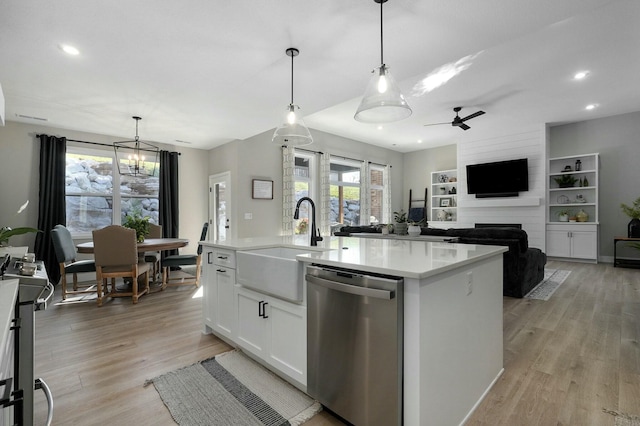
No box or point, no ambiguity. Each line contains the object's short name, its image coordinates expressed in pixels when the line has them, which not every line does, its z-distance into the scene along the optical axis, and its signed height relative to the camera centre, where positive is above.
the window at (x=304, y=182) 6.95 +0.69
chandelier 5.76 +1.08
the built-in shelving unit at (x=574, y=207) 6.21 +0.10
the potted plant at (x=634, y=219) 5.62 -0.14
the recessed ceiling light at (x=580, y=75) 4.20 +1.91
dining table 3.99 -0.45
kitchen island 1.34 -0.61
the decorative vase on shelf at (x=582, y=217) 6.40 -0.12
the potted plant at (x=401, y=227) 4.59 -0.24
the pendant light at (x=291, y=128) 2.90 +0.81
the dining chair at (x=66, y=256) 3.93 -0.58
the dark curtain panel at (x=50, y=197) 4.85 +0.25
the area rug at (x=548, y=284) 3.98 -1.07
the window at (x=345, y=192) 7.71 +0.53
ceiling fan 5.33 +1.60
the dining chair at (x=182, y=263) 4.67 -0.78
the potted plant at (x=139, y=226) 4.32 -0.19
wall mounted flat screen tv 6.81 +0.78
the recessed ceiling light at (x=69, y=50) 2.65 +1.45
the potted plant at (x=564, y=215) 6.62 -0.08
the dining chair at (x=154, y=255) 5.01 -0.71
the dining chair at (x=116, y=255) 3.80 -0.53
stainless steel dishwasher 1.35 -0.65
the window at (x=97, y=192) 5.31 +0.38
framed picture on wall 6.07 +0.46
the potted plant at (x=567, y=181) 6.65 +0.67
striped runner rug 1.71 -1.15
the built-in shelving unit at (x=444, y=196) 8.47 +0.43
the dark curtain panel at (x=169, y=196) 6.07 +0.33
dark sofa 3.80 -0.52
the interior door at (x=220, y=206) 6.09 +0.14
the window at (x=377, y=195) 8.67 +0.49
